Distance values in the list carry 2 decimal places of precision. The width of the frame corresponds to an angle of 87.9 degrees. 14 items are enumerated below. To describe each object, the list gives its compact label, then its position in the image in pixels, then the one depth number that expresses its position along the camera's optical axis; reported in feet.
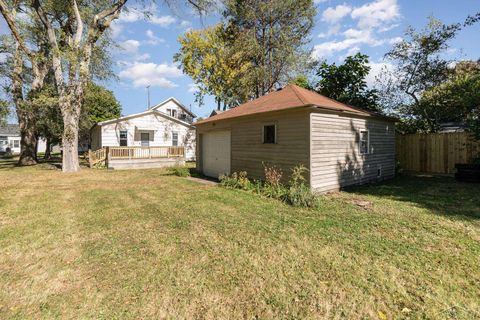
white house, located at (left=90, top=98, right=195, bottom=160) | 63.62
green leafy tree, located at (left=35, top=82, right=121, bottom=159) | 59.34
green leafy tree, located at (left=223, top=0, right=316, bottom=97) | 61.87
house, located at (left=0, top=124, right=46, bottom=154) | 133.62
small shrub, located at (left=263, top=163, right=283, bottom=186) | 27.35
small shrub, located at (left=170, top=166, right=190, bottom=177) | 41.43
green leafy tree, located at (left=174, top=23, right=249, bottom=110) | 75.82
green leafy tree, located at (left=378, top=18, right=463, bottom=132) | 45.39
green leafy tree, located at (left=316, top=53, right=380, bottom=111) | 48.42
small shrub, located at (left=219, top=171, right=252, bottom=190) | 29.73
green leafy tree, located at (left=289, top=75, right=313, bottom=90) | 64.49
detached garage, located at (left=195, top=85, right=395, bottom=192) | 26.04
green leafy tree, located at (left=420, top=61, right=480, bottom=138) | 33.22
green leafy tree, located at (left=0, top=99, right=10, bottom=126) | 49.57
